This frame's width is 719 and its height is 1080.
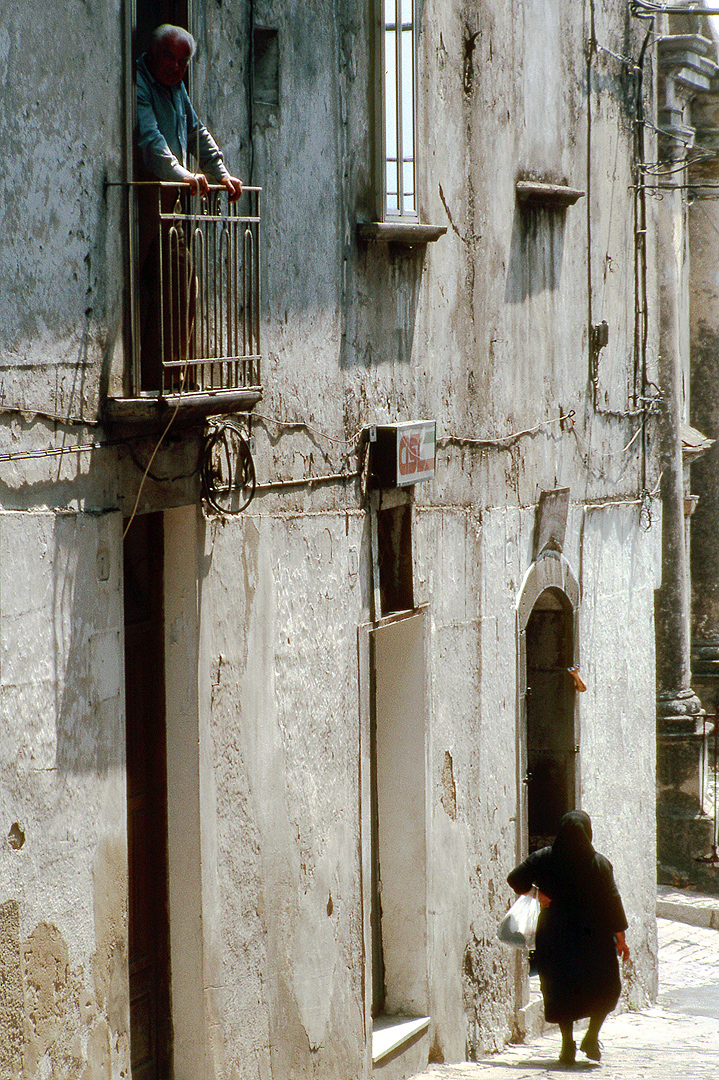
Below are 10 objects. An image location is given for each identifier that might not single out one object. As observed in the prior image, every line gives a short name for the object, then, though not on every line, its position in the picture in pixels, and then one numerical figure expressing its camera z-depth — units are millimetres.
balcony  11953
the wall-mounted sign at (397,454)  16656
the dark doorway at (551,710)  21906
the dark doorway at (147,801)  13148
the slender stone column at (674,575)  31031
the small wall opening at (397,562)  17141
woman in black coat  16531
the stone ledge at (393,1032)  16641
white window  16391
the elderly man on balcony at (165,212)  11984
